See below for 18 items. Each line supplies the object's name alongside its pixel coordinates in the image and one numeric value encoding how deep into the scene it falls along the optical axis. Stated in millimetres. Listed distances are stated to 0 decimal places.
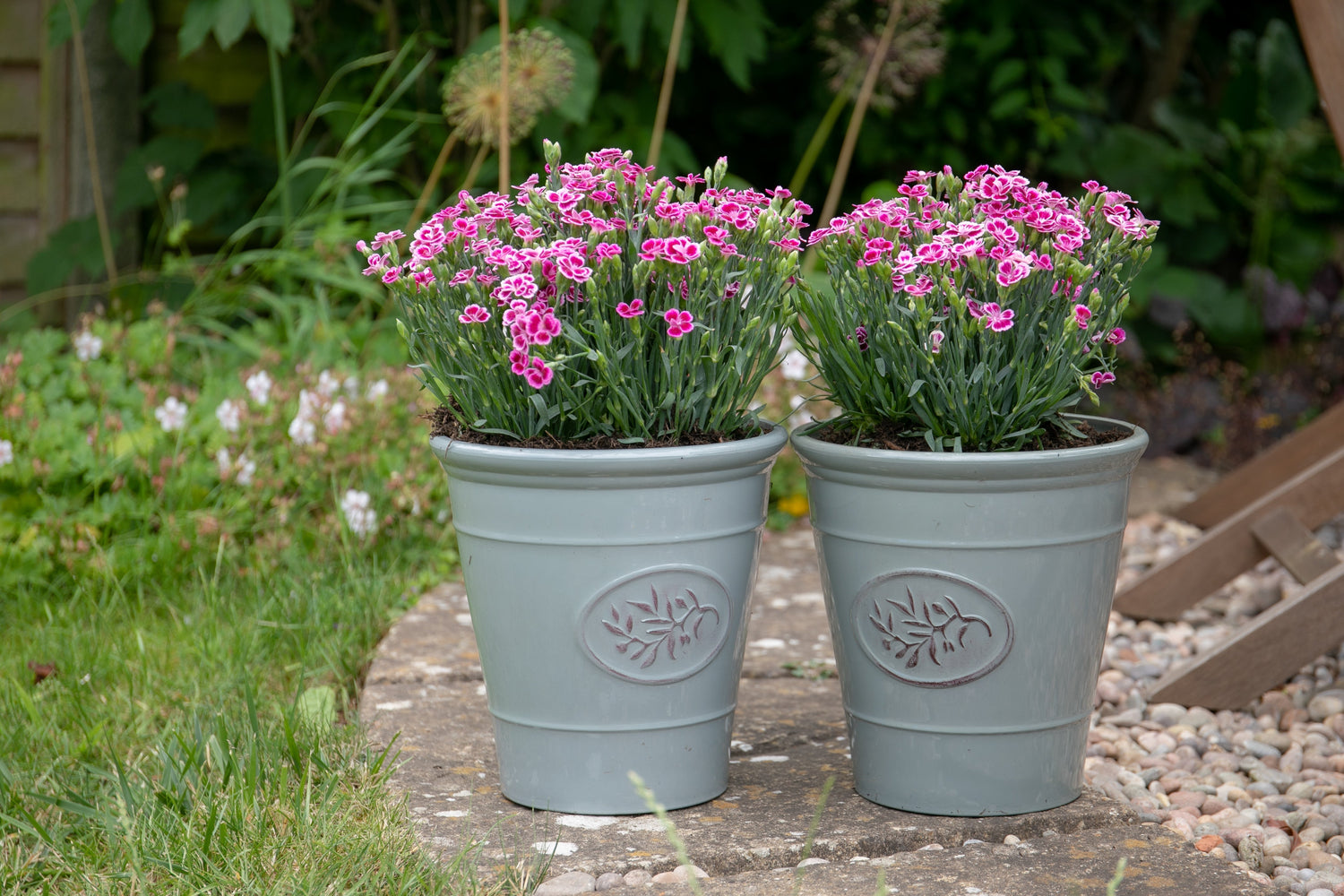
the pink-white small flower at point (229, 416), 2674
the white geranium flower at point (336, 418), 2662
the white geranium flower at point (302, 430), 2639
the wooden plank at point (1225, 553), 2398
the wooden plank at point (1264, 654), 1977
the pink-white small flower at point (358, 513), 2535
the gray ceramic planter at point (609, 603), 1507
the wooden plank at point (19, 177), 3879
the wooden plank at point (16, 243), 3893
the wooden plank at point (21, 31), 3787
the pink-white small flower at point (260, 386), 2725
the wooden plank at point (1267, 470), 2787
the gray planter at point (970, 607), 1502
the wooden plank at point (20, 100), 3842
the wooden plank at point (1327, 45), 2098
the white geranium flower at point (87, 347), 2887
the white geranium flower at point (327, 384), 2824
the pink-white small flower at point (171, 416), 2648
